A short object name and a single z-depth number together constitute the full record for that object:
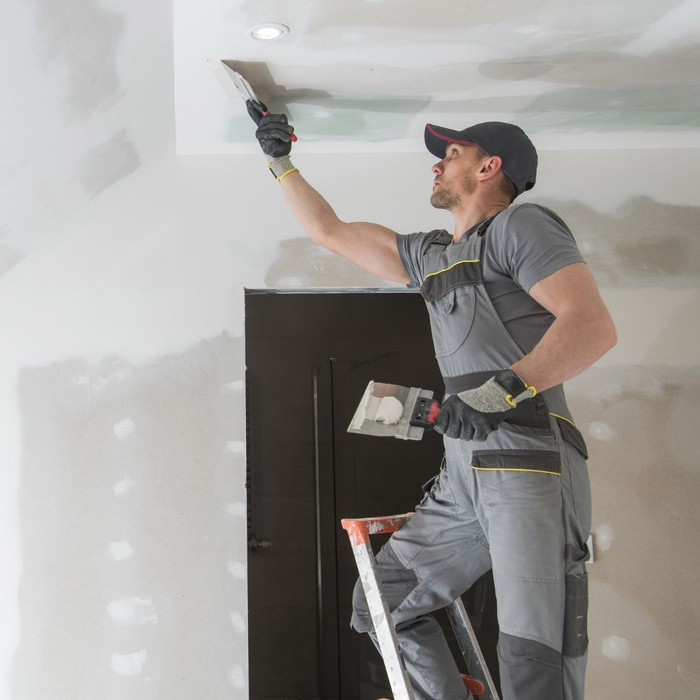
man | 1.67
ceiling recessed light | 2.28
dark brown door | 3.05
